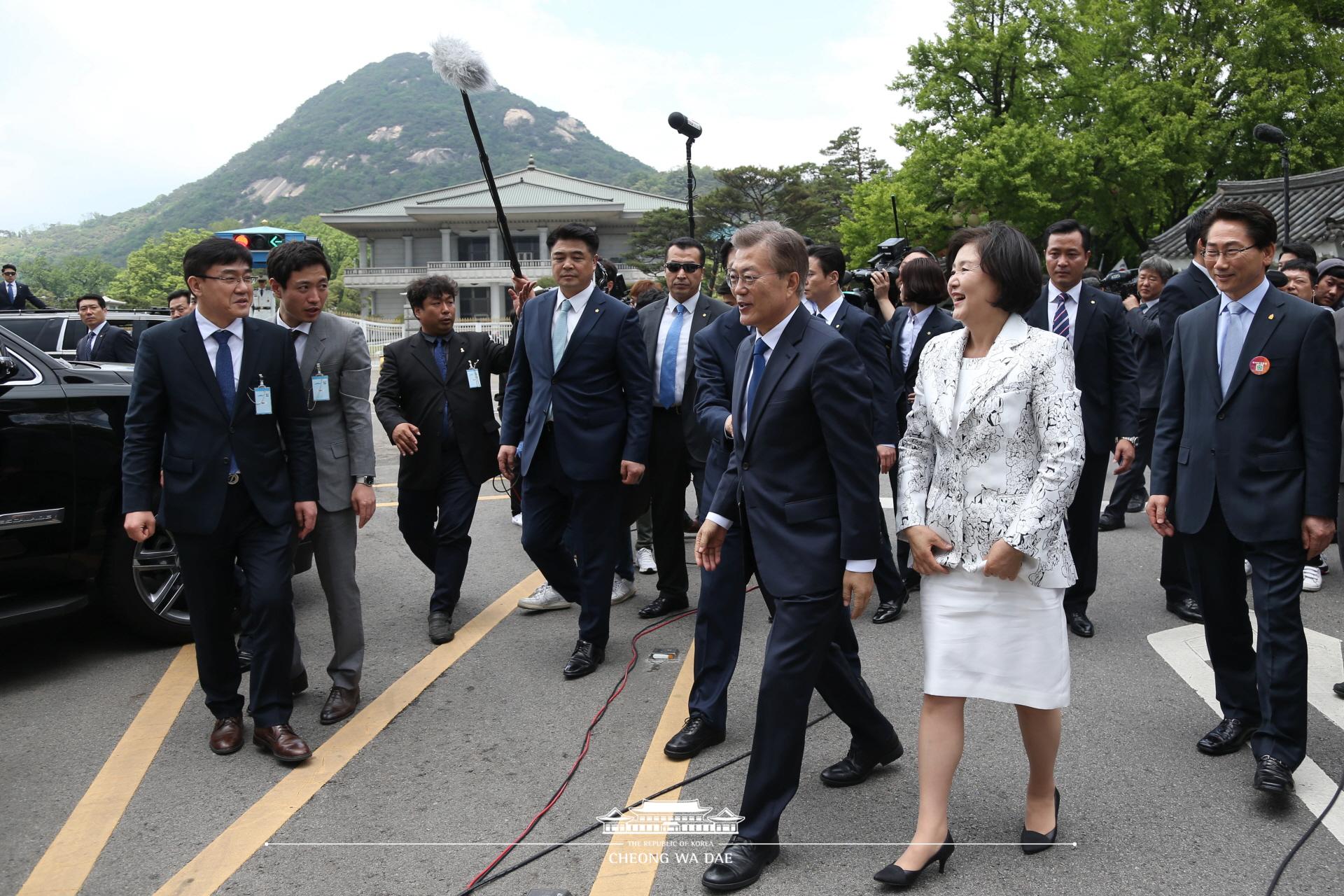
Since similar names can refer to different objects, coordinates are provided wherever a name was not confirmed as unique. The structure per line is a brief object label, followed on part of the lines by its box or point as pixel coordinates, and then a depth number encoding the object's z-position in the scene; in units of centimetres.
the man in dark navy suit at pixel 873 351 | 521
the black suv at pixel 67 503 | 457
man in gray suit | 440
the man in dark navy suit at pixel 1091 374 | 512
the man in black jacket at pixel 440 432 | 548
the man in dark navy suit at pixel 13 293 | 1738
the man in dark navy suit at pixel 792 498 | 294
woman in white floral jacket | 281
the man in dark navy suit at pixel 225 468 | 389
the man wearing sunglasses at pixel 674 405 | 559
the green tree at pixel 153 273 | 6662
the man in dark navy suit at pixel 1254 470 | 341
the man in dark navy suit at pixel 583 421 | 487
